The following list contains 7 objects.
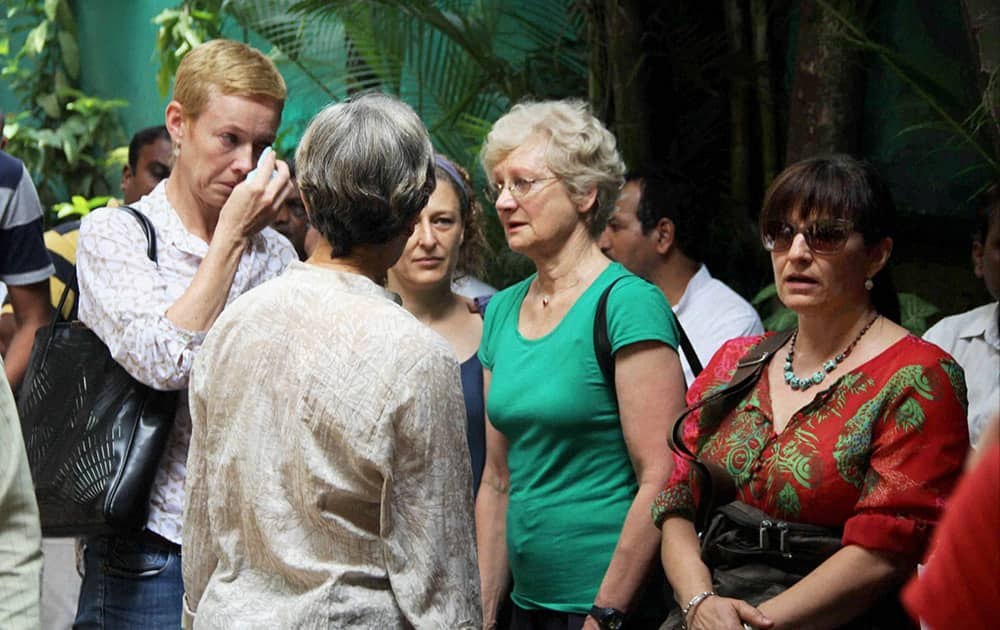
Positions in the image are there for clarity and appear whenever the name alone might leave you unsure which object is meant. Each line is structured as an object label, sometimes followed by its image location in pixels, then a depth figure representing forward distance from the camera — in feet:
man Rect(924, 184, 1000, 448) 12.85
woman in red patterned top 8.52
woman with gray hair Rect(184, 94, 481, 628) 7.06
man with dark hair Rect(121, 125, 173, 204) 20.01
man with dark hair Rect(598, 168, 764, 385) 14.84
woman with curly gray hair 9.96
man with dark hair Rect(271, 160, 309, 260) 16.60
